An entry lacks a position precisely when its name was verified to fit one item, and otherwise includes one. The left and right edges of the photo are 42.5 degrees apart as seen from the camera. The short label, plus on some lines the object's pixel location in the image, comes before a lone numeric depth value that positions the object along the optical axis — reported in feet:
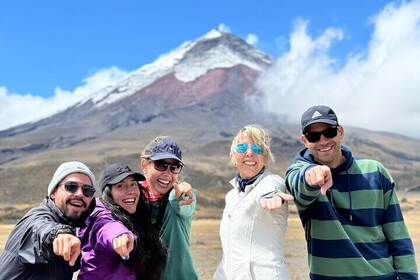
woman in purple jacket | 10.18
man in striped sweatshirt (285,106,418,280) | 10.86
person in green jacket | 11.82
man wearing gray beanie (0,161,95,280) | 9.06
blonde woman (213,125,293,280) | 10.37
